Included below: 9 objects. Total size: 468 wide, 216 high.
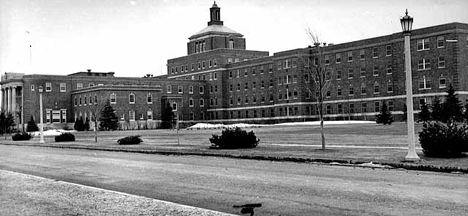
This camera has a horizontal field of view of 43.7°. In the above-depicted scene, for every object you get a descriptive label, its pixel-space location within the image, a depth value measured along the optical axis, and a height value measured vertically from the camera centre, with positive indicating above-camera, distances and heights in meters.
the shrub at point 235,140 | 30.17 -1.04
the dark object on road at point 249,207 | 10.00 -1.57
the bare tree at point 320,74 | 27.08 +2.19
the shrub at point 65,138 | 51.56 -1.34
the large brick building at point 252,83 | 83.00 +6.66
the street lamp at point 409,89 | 19.34 +0.93
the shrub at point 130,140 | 39.72 -1.28
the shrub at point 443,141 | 20.09 -0.86
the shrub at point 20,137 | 60.06 -1.38
